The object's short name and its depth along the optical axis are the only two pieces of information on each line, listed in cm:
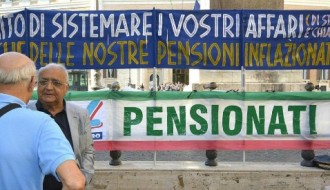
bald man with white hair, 179
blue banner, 592
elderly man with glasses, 348
